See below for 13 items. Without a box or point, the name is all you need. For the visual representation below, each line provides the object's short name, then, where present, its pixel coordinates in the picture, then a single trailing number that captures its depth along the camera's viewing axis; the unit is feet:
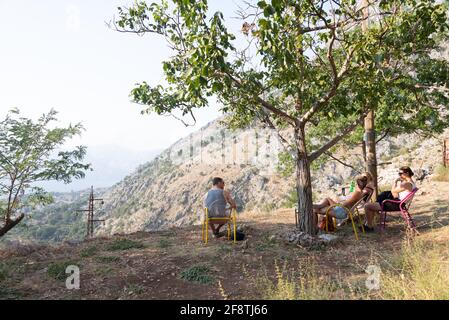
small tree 33.47
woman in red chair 24.56
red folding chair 24.08
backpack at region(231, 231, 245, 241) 26.30
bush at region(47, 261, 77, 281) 19.71
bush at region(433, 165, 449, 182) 52.31
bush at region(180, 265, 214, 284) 18.12
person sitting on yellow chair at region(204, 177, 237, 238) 26.00
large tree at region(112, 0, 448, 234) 16.43
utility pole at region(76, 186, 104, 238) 70.65
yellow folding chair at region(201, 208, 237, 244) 25.45
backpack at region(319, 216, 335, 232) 27.25
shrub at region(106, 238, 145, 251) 25.91
